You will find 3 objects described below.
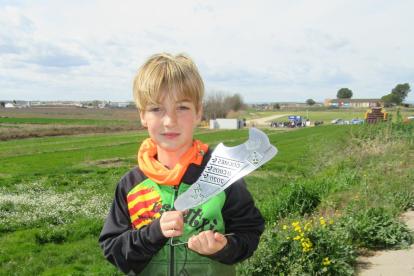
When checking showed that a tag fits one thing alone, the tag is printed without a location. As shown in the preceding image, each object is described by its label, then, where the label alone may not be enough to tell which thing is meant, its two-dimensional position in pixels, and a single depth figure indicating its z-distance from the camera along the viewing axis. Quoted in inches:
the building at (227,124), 2111.2
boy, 61.3
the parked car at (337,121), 2301.2
